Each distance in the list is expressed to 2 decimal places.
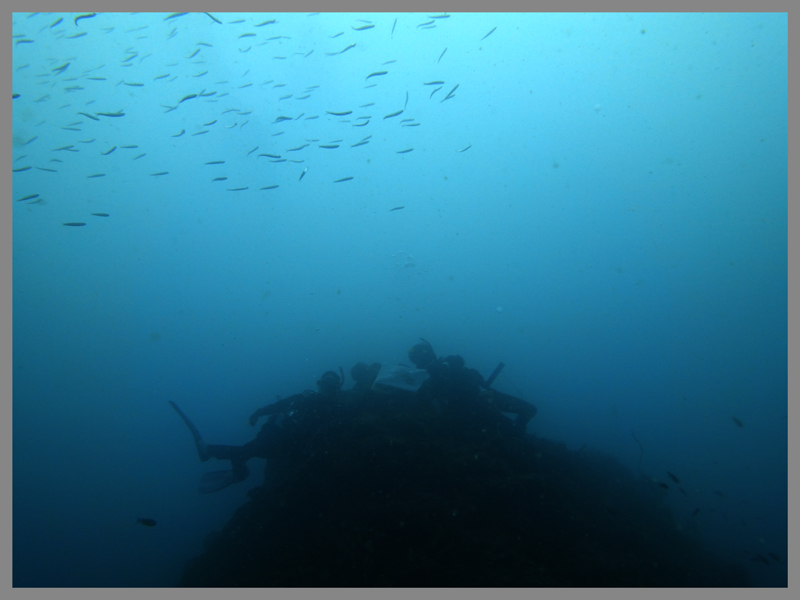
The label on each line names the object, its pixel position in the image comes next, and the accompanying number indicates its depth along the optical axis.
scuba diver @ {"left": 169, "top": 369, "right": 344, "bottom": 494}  6.29
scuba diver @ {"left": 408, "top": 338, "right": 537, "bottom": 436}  6.08
